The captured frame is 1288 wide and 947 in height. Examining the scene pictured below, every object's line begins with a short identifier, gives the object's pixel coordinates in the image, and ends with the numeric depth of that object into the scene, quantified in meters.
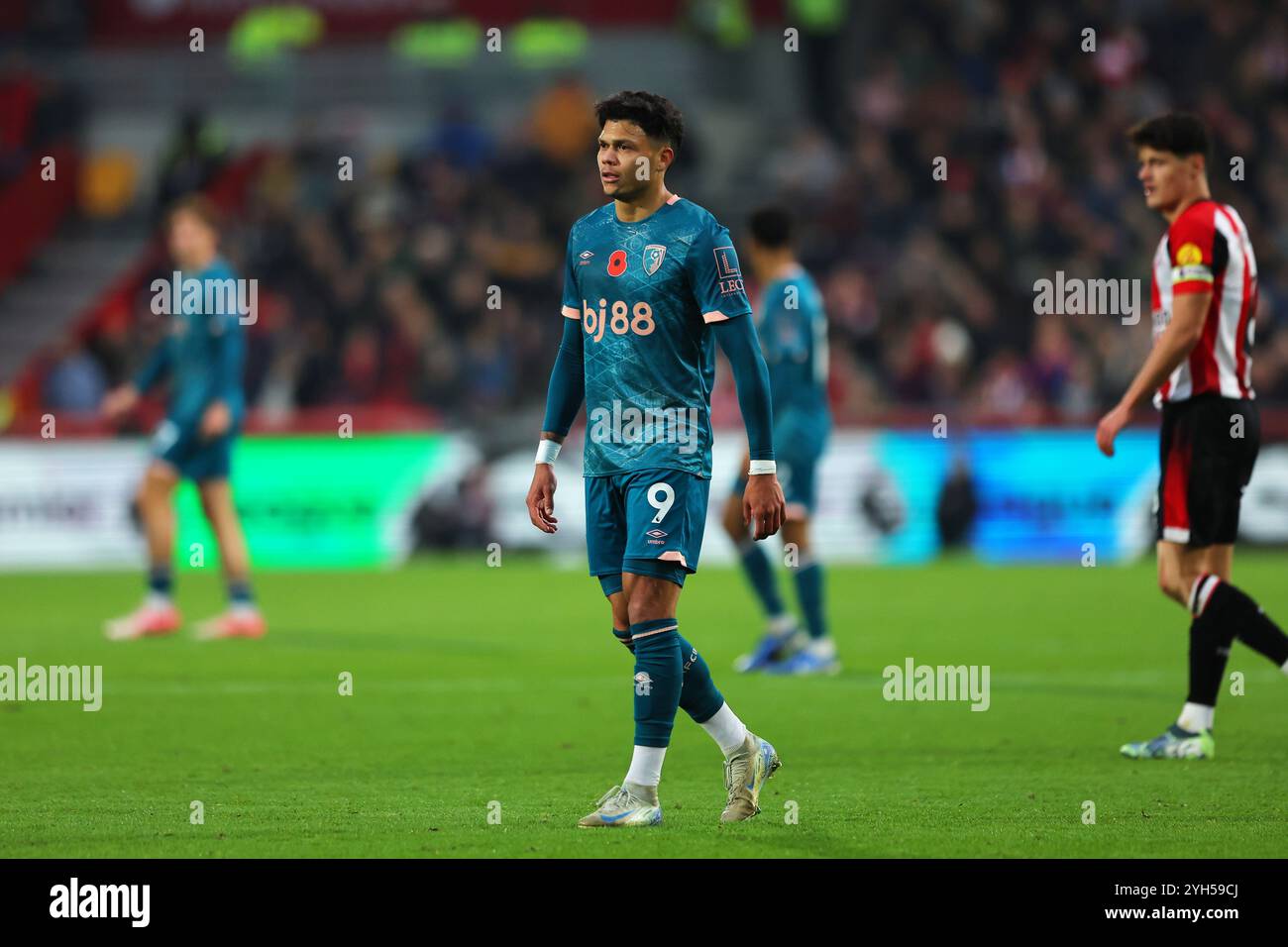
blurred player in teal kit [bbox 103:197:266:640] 12.49
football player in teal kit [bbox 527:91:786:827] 6.32
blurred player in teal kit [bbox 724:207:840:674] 10.84
